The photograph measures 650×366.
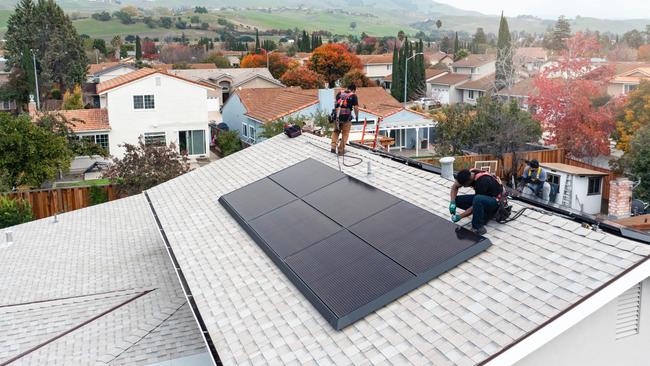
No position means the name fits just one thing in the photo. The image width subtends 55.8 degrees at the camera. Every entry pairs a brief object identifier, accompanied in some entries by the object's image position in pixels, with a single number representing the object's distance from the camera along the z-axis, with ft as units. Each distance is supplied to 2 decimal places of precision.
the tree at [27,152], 95.35
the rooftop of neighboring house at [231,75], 242.80
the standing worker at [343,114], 46.75
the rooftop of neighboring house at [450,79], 283.59
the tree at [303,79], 250.16
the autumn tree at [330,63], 278.87
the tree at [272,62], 315.58
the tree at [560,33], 410.56
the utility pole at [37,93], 230.99
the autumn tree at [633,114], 129.29
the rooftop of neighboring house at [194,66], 329.77
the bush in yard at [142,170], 93.66
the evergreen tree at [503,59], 222.48
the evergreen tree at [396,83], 268.21
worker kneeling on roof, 29.19
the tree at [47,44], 272.51
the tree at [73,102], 190.39
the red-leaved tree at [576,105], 130.11
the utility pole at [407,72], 246.33
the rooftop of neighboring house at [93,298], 35.32
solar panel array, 27.09
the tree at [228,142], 155.74
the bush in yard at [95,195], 94.99
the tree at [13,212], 82.94
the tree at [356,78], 260.83
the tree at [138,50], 378.67
